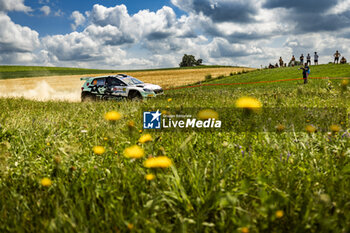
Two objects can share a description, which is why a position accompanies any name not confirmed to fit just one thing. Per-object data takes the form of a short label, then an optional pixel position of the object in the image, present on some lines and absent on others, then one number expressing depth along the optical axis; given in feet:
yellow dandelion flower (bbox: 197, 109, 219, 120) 9.89
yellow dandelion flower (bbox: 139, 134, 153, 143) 6.49
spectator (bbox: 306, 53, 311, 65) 153.76
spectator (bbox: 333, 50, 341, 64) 127.34
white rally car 45.75
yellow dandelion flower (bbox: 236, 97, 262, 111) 6.53
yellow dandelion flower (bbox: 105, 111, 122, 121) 6.87
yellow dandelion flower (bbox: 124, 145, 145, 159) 5.80
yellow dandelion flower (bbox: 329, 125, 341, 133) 7.22
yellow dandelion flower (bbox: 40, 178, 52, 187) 6.03
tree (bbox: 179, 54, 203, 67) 393.70
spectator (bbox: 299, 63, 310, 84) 59.46
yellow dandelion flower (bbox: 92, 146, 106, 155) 6.41
